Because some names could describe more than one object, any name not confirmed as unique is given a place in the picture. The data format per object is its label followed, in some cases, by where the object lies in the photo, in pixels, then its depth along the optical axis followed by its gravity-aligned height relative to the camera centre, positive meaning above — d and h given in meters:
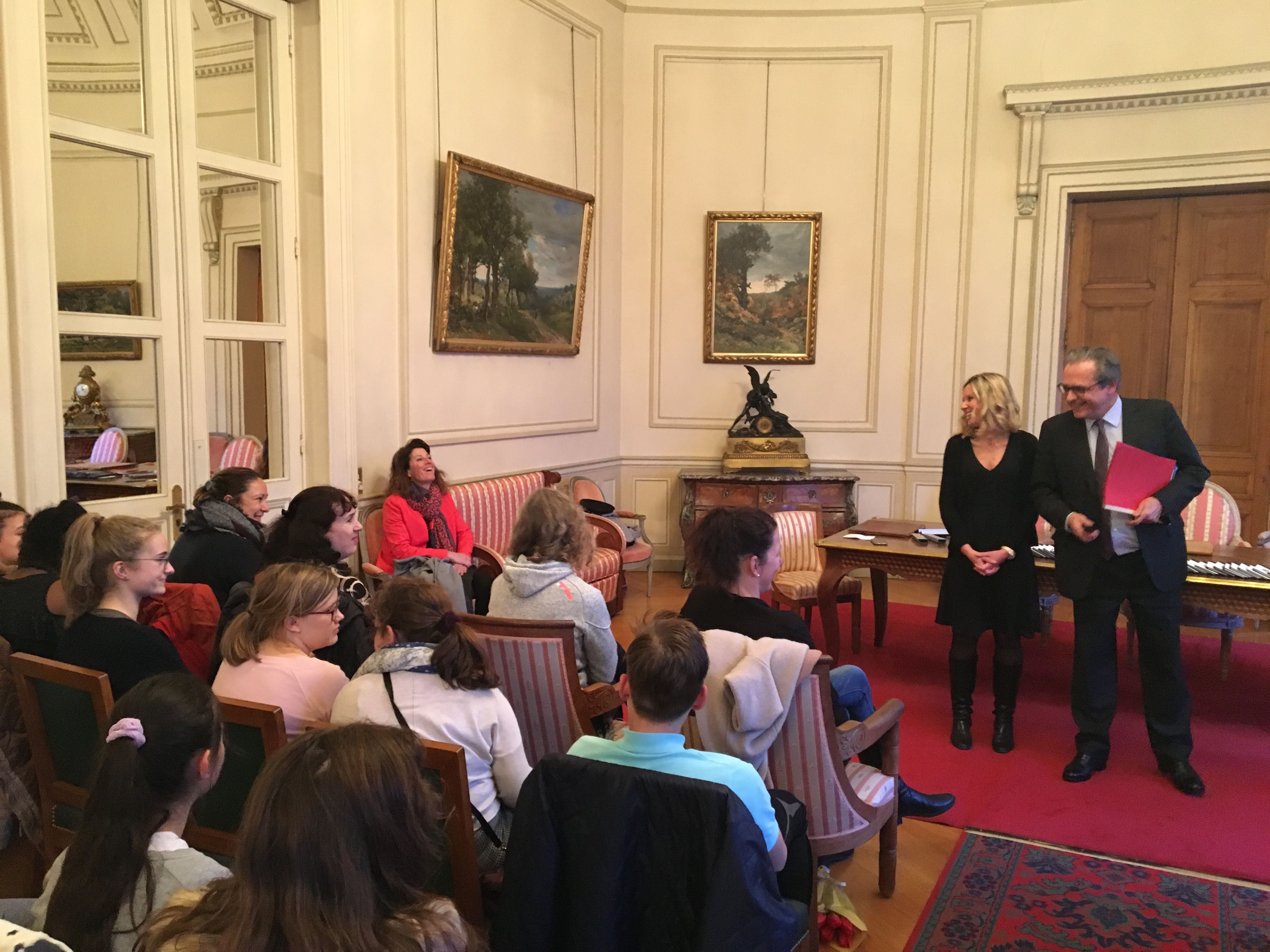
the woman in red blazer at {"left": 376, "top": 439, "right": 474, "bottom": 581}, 5.31 -0.79
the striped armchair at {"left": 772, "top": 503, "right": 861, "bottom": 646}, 5.51 -1.12
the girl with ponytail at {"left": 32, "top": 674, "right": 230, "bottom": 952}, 1.52 -0.73
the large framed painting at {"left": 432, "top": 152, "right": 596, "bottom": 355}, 6.05 +0.66
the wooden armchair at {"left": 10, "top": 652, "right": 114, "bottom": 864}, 2.40 -0.92
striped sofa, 6.14 -1.00
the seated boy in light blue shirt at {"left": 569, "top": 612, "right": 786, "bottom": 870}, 1.93 -0.70
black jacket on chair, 1.77 -0.90
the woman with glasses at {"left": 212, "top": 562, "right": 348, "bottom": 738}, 2.49 -0.72
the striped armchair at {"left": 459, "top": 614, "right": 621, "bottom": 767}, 2.87 -0.89
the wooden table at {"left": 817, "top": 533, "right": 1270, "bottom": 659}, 4.03 -0.91
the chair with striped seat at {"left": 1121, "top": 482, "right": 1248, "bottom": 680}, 5.32 -0.76
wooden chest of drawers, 7.38 -0.90
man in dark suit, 3.73 -0.66
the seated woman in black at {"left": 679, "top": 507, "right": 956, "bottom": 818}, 2.77 -0.58
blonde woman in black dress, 4.05 -0.64
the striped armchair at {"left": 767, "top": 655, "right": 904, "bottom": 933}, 2.56 -1.03
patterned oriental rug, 2.80 -1.56
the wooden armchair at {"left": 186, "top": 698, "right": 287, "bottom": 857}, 2.19 -0.92
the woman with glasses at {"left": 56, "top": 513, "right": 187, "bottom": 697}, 2.60 -0.63
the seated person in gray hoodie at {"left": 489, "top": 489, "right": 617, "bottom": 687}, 3.16 -0.68
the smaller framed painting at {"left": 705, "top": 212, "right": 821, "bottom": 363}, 7.77 +0.63
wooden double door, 6.89 +0.44
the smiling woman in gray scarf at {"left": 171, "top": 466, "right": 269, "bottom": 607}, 3.54 -0.62
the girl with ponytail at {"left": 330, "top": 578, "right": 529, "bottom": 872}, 2.27 -0.74
